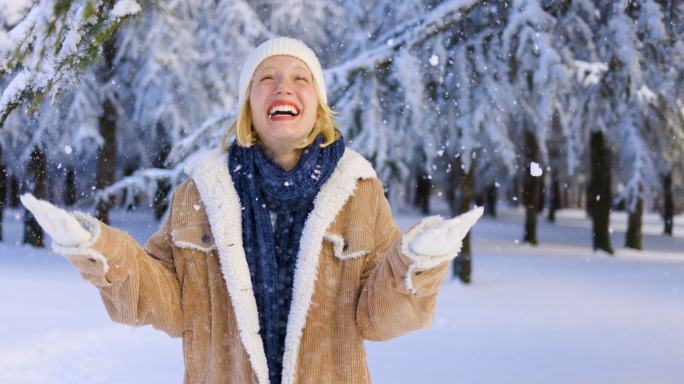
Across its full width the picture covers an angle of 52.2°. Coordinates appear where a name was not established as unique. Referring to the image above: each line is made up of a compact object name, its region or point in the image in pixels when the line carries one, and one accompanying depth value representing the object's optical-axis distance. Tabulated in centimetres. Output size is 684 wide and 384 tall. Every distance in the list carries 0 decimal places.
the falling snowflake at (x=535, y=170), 302
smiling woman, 200
